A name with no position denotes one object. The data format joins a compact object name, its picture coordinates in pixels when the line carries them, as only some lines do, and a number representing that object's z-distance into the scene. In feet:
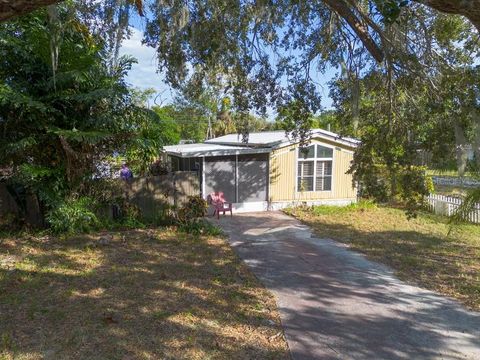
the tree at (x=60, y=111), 27.66
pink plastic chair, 45.01
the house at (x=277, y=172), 48.32
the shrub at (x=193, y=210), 35.27
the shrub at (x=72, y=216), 30.19
